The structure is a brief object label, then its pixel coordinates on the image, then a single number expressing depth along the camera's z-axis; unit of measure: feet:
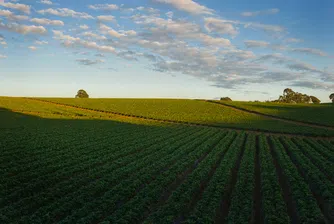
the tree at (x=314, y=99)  479.29
